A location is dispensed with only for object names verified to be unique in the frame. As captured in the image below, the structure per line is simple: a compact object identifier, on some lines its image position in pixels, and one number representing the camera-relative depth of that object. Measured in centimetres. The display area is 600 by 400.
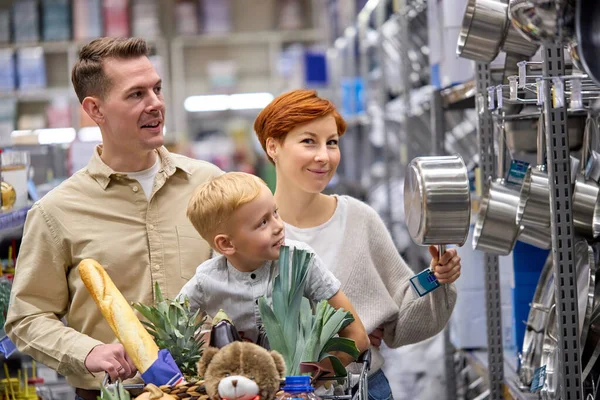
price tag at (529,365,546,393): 278
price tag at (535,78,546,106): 247
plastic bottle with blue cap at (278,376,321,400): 204
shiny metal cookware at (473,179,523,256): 286
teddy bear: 199
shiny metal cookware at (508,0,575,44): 198
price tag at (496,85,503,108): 265
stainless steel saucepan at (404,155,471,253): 241
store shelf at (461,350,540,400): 298
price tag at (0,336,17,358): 288
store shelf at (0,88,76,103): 1019
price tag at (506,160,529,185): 289
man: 266
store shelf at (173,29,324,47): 1093
